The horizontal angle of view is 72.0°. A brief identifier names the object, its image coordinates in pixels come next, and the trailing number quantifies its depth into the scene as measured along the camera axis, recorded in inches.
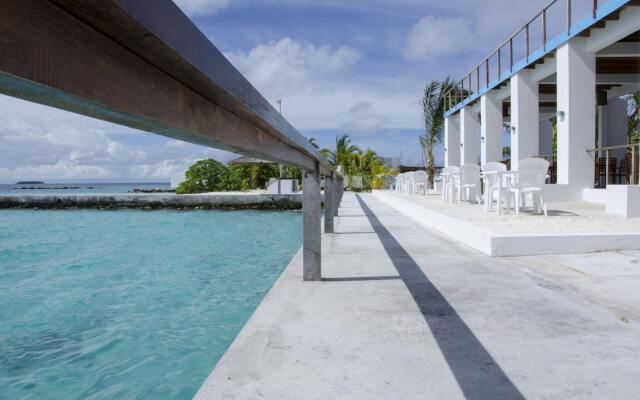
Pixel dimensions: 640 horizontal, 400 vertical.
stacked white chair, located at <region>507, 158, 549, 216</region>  270.2
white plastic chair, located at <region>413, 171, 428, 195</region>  598.9
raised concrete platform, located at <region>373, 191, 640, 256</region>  181.6
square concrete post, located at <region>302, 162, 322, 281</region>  140.1
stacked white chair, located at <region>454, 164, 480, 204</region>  383.6
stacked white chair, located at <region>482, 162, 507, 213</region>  283.6
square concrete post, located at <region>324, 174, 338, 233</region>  265.4
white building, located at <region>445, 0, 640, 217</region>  350.9
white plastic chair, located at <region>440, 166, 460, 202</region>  406.6
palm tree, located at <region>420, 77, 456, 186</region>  849.5
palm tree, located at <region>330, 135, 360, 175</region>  1328.7
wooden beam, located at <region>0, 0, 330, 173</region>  25.9
